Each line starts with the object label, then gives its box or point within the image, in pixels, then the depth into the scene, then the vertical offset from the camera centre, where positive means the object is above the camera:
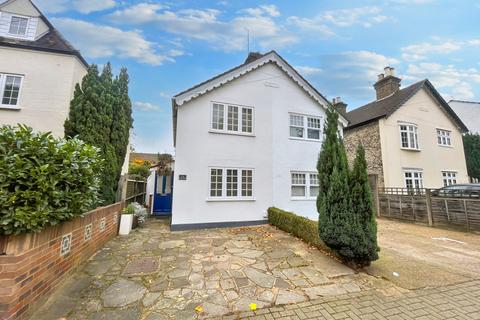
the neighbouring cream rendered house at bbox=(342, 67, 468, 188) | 15.57 +4.14
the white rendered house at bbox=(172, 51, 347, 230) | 9.27 +2.00
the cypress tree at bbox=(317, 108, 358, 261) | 4.85 -0.27
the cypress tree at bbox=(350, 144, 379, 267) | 4.74 -0.59
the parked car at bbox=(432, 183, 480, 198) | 9.53 -0.19
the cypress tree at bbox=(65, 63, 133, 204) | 7.08 +2.36
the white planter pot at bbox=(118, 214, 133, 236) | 7.94 -1.54
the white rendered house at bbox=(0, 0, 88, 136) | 10.59 +5.91
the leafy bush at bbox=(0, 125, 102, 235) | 2.82 +0.05
